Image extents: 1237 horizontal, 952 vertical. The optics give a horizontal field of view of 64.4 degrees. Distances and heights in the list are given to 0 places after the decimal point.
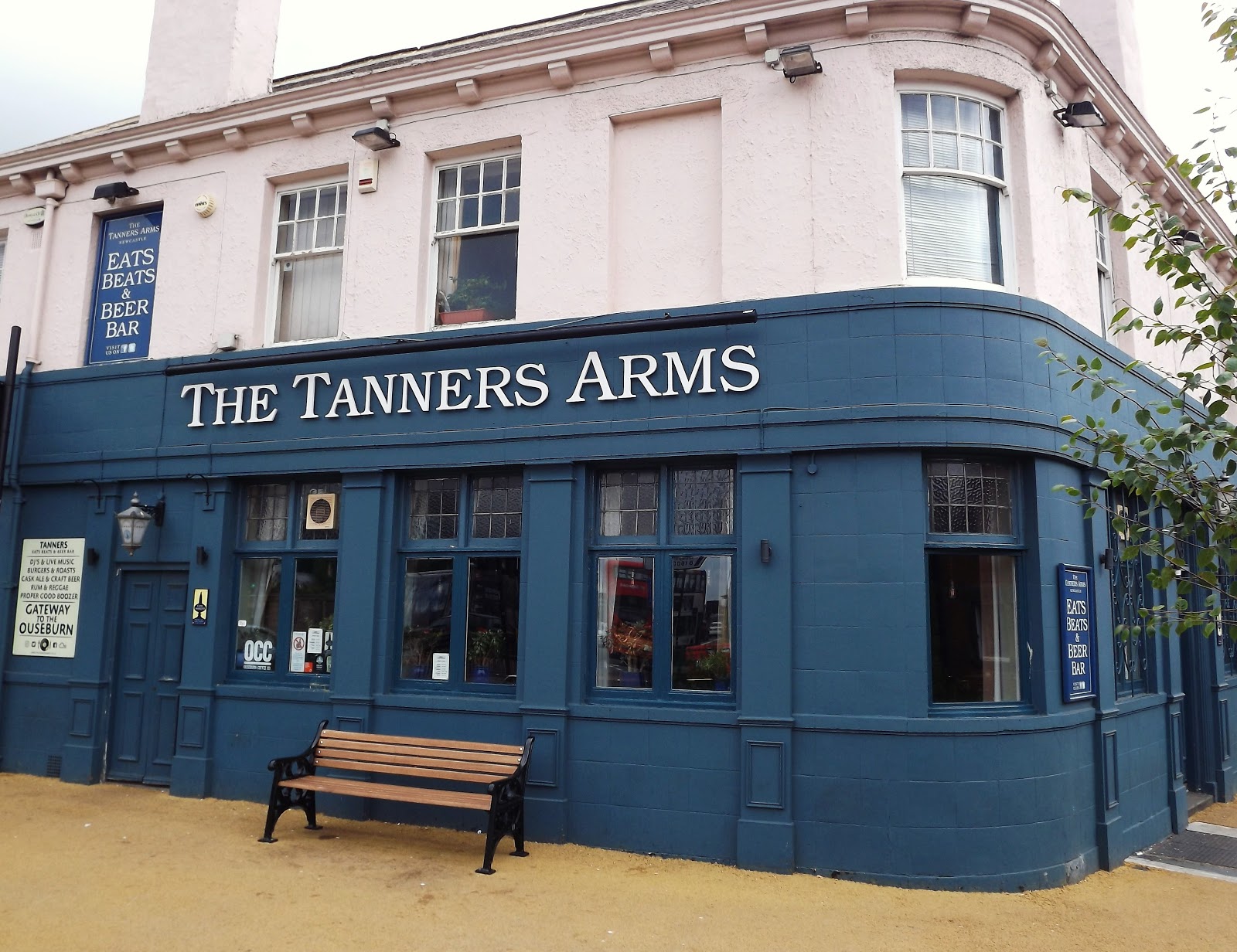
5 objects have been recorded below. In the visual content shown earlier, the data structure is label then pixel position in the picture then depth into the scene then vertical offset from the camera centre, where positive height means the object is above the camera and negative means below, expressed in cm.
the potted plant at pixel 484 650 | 889 -23
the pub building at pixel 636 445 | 766 +160
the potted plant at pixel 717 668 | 810 -31
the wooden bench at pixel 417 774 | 758 -121
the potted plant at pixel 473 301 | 949 +312
